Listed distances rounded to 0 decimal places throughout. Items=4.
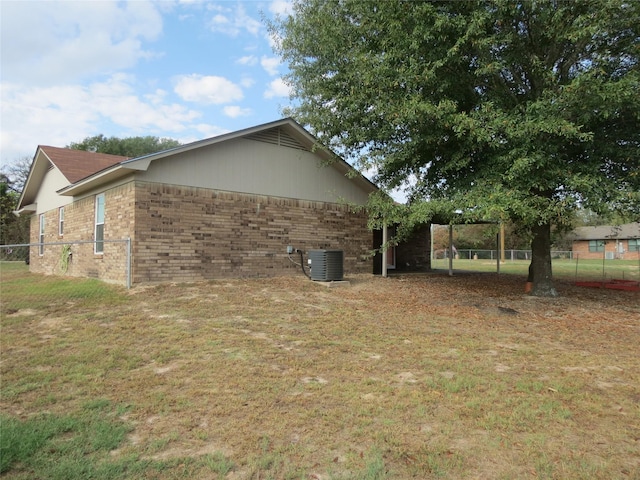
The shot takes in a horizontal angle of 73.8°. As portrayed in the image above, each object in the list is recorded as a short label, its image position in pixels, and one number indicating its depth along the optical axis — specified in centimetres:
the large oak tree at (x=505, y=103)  794
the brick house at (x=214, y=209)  1024
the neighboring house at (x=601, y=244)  4781
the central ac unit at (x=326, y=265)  1123
